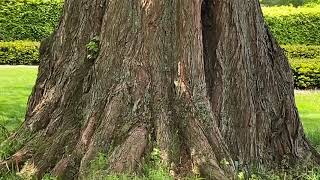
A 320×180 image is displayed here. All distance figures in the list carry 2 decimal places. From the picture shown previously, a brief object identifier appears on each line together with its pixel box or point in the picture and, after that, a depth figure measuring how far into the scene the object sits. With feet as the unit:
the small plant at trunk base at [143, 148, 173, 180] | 16.56
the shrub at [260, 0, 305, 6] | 144.66
